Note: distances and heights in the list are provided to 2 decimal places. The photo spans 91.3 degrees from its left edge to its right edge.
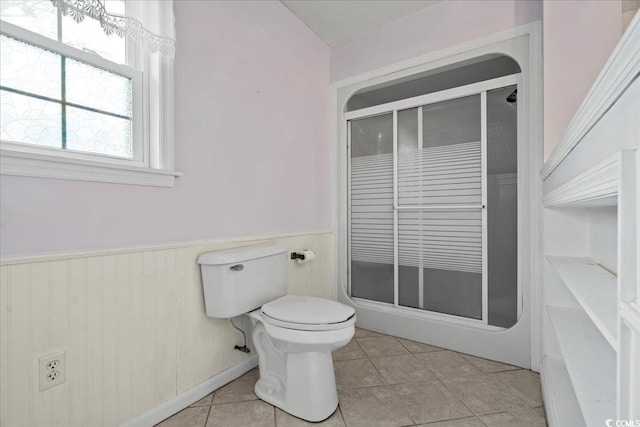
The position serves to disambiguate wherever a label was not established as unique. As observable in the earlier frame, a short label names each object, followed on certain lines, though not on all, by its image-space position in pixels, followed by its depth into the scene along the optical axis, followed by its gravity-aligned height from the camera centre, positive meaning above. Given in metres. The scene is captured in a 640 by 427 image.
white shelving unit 0.45 -0.13
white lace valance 1.04 +0.72
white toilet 1.36 -0.50
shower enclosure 1.93 +0.05
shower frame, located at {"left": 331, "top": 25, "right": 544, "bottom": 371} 1.76 -0.06
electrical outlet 1.04 -0.53
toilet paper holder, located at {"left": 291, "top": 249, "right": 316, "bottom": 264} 2.14 -0.30
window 1.05 +0.44
